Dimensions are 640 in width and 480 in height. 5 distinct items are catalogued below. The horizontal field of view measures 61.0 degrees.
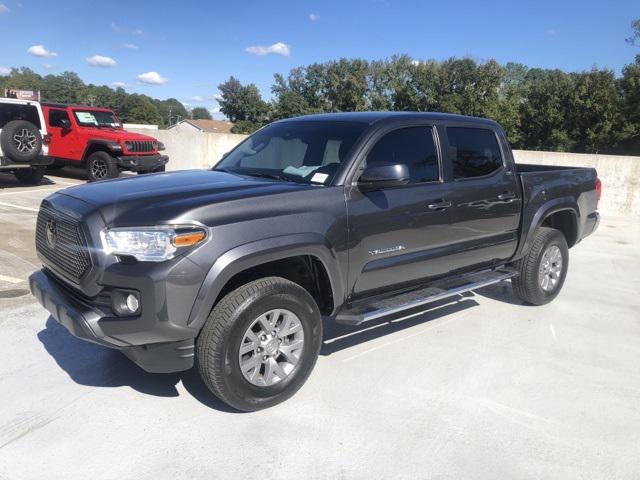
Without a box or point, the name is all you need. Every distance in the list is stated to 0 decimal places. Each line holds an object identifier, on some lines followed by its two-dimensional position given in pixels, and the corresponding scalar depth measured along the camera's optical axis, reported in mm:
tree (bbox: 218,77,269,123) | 102225
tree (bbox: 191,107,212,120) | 178475
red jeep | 13547
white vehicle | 11086
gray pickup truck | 2977
